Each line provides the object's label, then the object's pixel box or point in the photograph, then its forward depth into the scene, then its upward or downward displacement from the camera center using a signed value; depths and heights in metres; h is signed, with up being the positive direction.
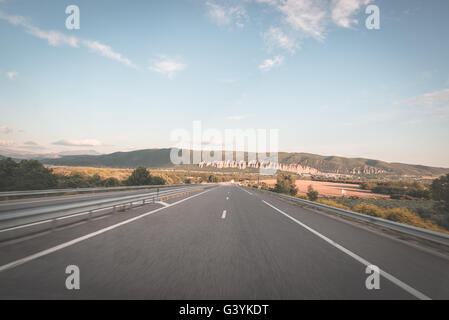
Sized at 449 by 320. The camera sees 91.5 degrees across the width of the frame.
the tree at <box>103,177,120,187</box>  35.59 -3.27
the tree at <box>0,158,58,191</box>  23.72 -1.54
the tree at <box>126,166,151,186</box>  41.50 -2.80
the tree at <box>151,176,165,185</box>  45.19 -3.72
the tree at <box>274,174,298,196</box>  44.81 -4.44
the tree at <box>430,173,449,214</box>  22.89 -3.26
